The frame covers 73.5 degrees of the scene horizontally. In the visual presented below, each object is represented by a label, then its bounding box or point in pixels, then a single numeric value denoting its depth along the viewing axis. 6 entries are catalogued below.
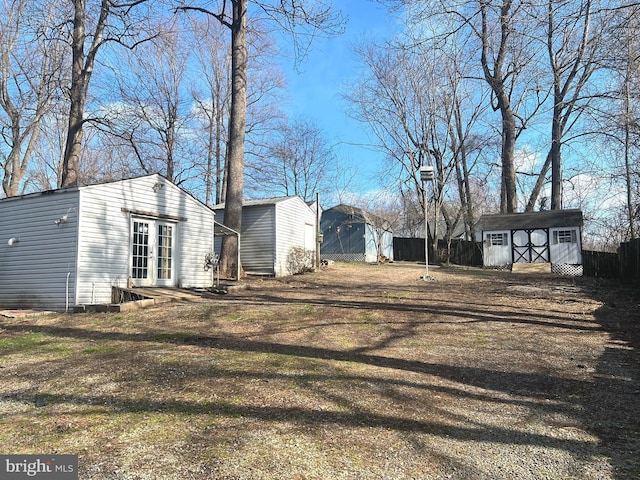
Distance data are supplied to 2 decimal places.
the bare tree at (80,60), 14.65
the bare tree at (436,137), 23.16
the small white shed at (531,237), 23.12
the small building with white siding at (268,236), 16.39
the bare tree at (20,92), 18.47
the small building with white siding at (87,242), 9.97
